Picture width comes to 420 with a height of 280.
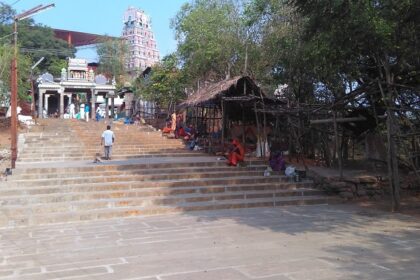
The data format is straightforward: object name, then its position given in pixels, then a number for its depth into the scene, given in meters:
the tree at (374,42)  7.98
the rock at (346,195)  12.34
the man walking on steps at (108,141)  15.60
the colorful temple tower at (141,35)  78.56
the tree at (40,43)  49.00
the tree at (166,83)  27.48
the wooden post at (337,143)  12.75
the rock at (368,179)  12.63
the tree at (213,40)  21.95
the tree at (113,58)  50.38
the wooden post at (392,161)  9.90
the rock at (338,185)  12.46
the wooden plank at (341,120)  12.81
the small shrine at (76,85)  37.62
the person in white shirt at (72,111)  37.86
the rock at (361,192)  12.50
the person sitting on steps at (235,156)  14.36
